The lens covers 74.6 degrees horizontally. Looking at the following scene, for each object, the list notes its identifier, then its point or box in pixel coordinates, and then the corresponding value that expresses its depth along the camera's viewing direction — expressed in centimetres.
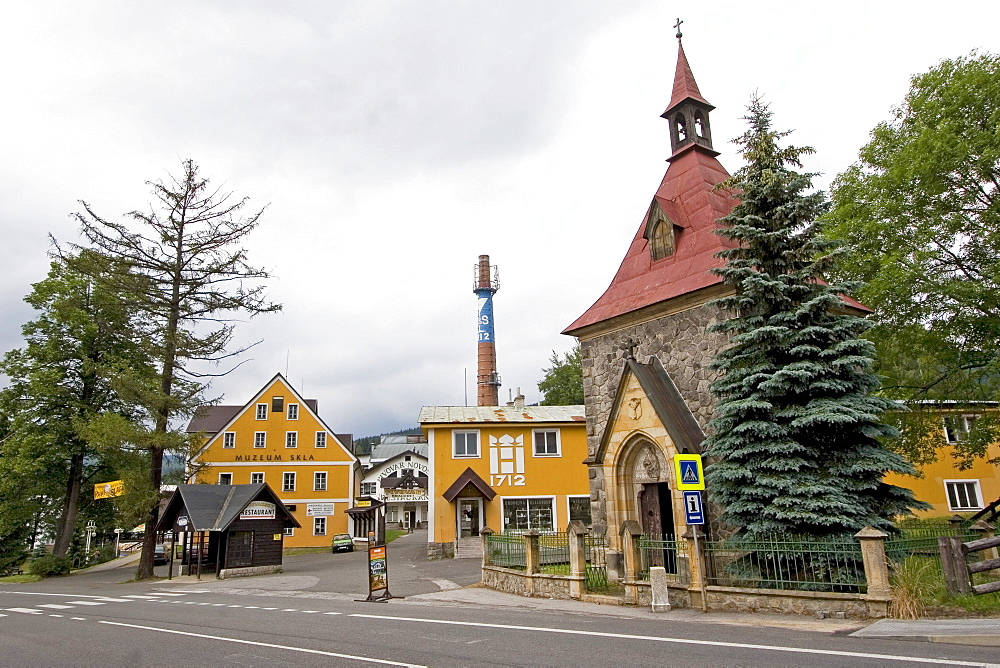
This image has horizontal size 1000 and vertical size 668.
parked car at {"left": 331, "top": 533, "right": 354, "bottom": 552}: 3606
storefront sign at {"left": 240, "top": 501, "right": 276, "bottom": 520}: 2520
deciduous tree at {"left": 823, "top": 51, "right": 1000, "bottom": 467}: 1483
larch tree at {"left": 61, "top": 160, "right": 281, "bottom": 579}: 2495
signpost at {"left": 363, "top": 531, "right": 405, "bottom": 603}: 1557
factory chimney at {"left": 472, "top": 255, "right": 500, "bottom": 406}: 4725
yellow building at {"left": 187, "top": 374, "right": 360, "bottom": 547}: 3797
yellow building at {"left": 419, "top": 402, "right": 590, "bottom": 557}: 2825
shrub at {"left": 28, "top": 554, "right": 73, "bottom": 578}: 2797
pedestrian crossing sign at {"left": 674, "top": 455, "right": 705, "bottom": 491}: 1141
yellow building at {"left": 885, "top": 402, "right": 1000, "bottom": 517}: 2725
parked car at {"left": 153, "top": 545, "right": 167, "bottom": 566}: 3391
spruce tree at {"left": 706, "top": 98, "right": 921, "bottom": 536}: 1105
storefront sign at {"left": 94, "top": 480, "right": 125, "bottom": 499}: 2527
